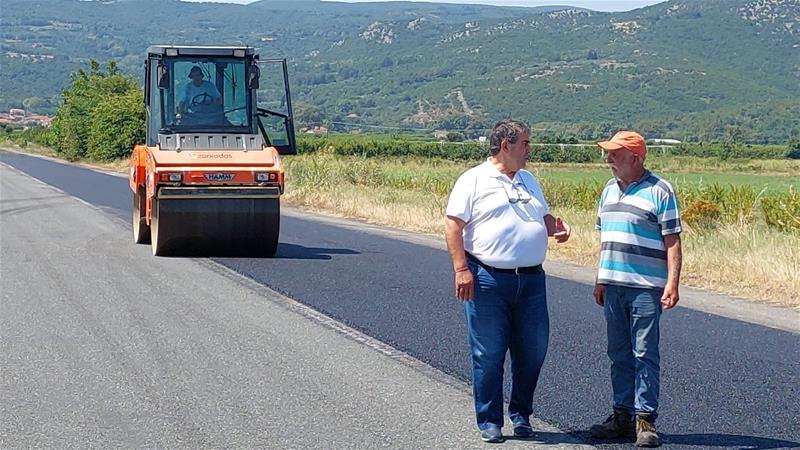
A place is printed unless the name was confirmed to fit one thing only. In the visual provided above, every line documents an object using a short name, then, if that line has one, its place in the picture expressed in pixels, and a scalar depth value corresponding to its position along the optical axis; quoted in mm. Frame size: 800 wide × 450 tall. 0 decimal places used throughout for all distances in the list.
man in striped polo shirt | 6820
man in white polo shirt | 6883
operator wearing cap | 17859
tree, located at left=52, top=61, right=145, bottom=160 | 66938
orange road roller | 16562
